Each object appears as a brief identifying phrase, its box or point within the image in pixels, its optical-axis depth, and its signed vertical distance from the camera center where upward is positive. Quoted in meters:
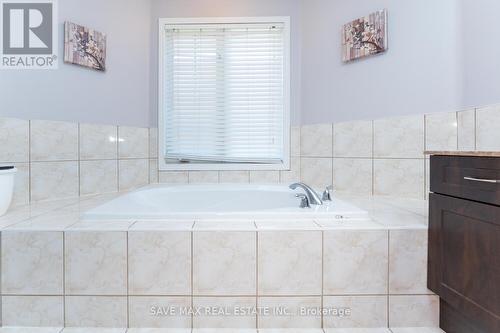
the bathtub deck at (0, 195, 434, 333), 1.21 -0.48
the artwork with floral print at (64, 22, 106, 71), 1.94 +0.84
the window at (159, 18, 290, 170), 2.48 +0.60
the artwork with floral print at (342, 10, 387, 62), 1.99 +0.95
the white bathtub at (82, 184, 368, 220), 2.04 -0.25
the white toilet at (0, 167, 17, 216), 1.43 -0.12
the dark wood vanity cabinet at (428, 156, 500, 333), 0.93 -0.28
